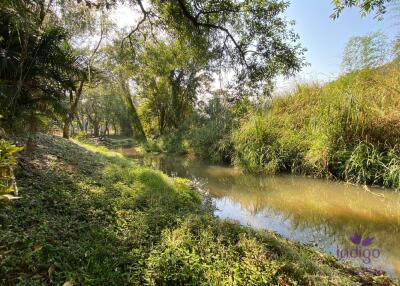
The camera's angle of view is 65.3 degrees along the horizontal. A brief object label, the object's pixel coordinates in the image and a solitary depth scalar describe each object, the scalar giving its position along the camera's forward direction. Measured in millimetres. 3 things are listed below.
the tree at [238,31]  6262
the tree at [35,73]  4594
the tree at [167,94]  21500
